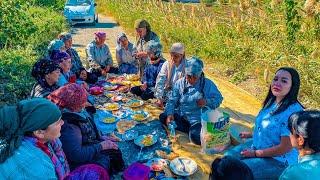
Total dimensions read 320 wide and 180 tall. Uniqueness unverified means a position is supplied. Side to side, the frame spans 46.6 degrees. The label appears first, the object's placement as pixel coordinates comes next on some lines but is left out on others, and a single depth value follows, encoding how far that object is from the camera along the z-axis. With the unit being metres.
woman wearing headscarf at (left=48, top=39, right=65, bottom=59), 5.55
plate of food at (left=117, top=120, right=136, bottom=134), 5.05
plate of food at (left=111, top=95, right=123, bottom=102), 5.92
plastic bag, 4.07
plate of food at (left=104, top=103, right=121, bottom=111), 5.60
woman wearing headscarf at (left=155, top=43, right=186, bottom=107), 5.17
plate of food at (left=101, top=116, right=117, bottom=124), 5.18
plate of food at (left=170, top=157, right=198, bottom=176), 3.92
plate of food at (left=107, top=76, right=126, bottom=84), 6.67
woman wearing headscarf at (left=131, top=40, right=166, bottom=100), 5.96
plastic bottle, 4.68
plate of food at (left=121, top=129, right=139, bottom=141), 4.71
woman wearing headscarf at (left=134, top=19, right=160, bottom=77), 6.50
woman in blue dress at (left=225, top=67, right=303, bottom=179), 3.45
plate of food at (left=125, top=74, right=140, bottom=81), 6.70
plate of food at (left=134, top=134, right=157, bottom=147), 4.50
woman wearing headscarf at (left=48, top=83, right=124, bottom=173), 3.35
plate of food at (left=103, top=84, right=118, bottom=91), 6.33
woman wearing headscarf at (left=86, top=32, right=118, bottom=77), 6.91
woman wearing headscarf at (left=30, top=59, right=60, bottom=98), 4.27
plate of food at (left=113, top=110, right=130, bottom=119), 5.41
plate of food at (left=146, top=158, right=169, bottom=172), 3.99
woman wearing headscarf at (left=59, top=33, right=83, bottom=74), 6.27
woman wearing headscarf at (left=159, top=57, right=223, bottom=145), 4.48
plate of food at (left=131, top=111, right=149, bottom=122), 5.26
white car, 15.25
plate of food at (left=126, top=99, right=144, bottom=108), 5.71
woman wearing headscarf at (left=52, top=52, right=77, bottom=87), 5.05
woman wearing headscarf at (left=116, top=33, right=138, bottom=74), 6.83
